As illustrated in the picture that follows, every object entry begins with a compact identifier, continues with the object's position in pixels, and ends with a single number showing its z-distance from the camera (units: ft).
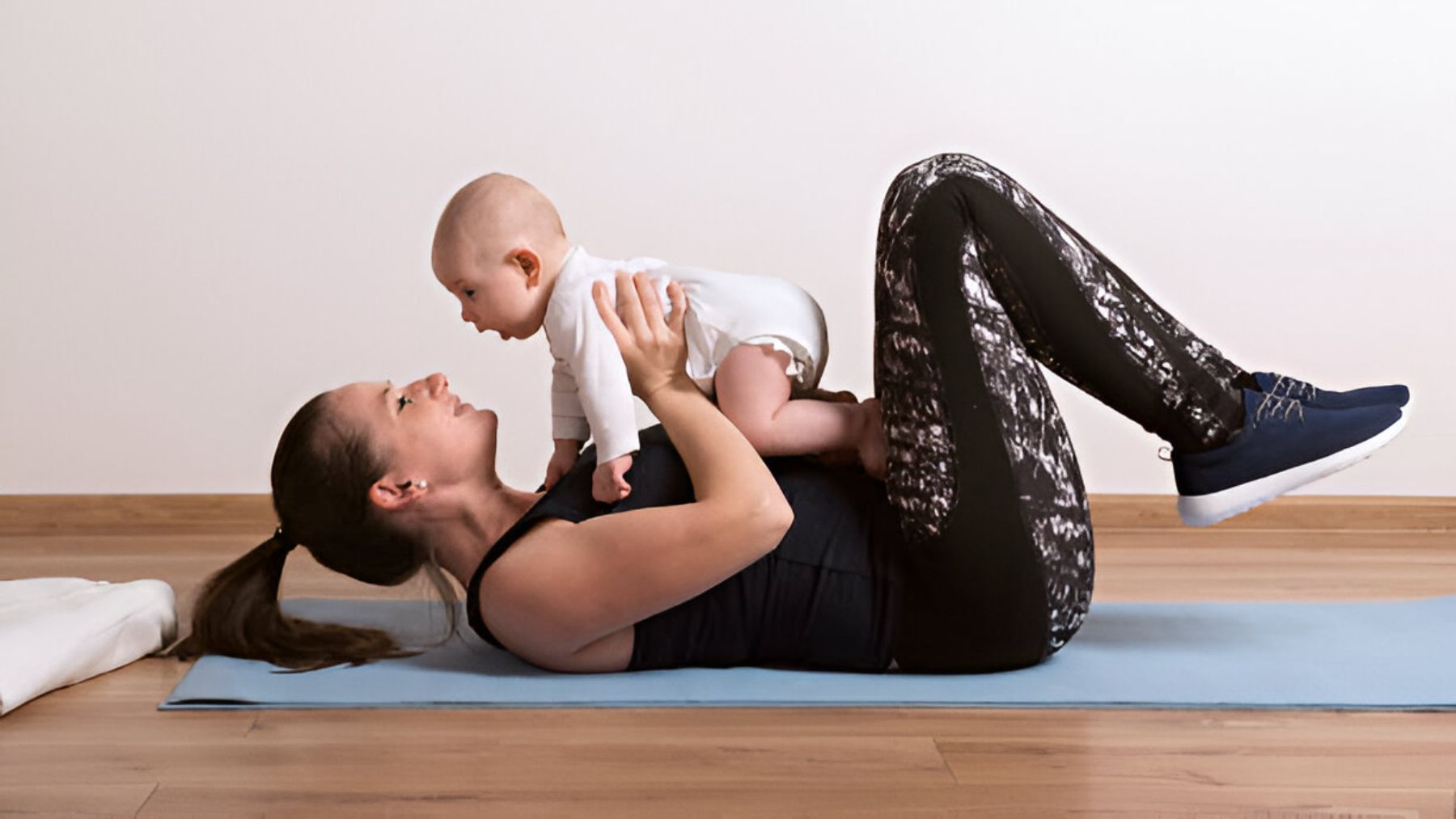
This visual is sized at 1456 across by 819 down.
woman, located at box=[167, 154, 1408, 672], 7.24
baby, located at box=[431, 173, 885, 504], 7.55
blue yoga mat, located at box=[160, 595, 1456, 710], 7.27
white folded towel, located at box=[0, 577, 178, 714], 7.62
